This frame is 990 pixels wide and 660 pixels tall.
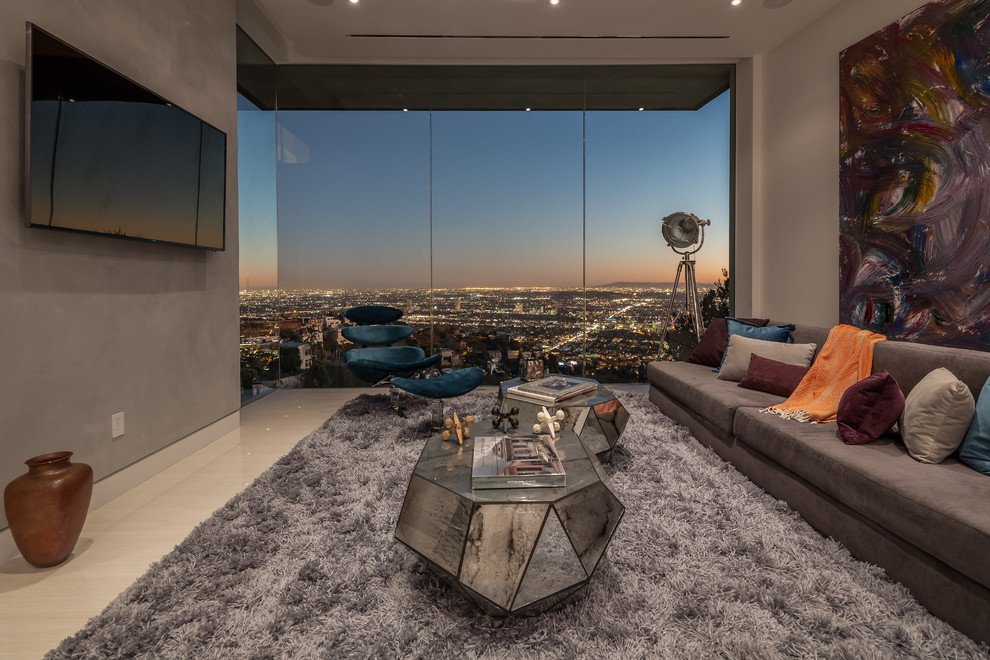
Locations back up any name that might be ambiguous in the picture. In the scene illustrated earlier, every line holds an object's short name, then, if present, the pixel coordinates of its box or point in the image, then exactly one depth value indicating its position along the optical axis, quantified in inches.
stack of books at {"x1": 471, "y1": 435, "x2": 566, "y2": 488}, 57.1
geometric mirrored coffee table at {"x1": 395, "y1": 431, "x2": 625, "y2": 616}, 52.3
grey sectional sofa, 50.8
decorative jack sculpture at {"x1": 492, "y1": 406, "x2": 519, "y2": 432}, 82.5
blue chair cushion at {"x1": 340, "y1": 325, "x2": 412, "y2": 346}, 172.4
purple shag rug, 50.5
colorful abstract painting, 101.6
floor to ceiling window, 191.2
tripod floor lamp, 190.4
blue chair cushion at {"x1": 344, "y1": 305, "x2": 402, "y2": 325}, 172.9
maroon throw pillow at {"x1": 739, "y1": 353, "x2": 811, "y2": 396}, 112.4
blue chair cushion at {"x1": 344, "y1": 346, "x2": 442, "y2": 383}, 148.5
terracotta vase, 66.2
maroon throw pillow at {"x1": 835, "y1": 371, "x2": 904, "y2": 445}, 76.2
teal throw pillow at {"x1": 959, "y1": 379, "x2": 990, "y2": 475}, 64.5
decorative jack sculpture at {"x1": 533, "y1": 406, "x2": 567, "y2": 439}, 76.2
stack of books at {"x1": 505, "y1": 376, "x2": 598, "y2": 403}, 106.6
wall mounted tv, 74.9
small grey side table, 101.7
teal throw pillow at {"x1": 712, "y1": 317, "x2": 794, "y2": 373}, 130.9
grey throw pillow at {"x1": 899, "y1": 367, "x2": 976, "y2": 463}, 67.5
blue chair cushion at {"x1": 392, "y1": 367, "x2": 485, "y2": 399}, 129.8
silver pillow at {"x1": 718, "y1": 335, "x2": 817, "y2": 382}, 119.1
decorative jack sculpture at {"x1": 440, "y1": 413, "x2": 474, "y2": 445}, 73.9
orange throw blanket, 93.4
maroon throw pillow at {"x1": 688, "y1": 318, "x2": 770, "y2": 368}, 147.5
